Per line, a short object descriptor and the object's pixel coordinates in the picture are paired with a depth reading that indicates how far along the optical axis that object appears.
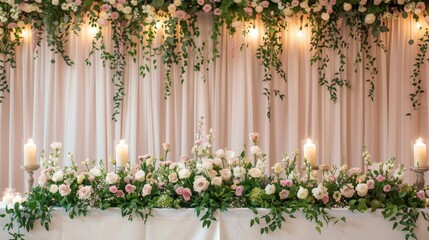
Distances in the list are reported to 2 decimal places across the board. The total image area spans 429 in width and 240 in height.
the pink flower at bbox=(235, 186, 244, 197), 2.74
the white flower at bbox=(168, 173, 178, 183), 2.78
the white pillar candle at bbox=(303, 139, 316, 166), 3.31
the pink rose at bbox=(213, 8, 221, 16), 4.35
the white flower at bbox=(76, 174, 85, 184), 2.79
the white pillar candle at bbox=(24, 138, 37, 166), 3.19
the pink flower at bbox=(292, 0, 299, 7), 4.34
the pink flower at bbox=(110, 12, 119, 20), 4.44
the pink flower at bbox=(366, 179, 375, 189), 2.80
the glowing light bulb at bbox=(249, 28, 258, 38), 4.71
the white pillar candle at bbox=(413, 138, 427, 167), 3.07
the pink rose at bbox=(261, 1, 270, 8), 4.37
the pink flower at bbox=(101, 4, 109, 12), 4.36
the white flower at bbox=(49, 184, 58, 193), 2.74
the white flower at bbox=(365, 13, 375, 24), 4.41
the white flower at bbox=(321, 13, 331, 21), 4.41
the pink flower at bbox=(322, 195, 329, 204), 2.74
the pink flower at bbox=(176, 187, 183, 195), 2.74
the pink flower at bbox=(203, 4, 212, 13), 4.34
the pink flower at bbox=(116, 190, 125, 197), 2.75
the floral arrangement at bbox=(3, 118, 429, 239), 2.71
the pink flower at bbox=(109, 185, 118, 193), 2.73
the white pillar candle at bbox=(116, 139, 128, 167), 3.18
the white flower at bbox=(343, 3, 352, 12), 4.34
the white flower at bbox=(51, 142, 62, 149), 2.92
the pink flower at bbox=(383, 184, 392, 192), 2.79
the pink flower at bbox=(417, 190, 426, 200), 2.79
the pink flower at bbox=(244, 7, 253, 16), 4.36
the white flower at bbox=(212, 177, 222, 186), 2.73
